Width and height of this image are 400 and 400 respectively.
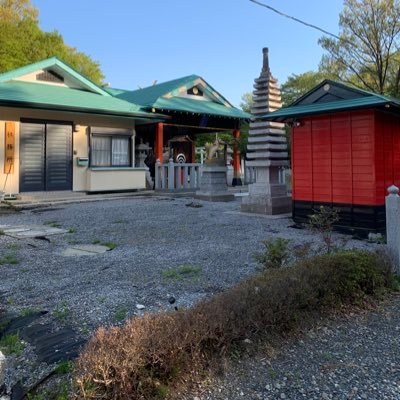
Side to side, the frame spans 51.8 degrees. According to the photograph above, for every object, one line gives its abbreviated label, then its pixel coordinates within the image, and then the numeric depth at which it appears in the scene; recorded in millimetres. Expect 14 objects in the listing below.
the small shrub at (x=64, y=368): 2572
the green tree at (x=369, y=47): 23000
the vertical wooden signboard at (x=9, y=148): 13102
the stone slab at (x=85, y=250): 6078
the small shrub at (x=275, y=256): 4527
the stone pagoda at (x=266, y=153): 10492
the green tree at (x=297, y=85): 33125
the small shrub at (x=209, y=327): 2221
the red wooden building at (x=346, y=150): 7668
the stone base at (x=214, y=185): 13602
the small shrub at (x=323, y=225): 5196
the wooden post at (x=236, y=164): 20188
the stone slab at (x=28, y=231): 7469
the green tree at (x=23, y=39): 26297
